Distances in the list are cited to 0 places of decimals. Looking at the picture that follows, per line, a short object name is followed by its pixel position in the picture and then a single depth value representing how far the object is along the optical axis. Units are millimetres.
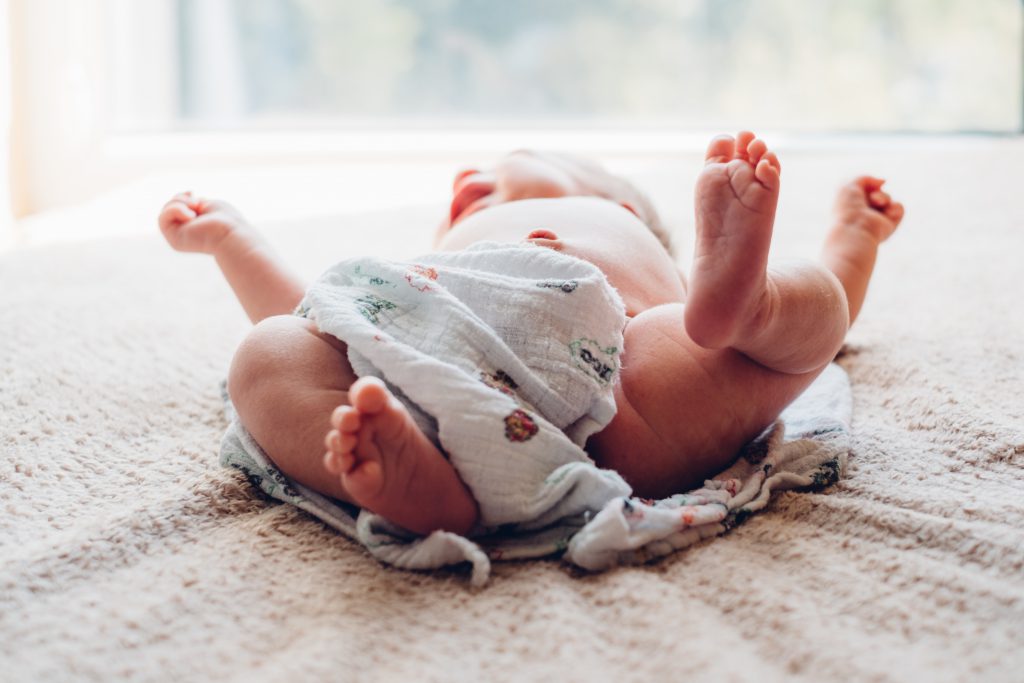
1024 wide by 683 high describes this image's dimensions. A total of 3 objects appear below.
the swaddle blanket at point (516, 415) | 626
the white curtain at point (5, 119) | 1963
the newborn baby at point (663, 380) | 600
